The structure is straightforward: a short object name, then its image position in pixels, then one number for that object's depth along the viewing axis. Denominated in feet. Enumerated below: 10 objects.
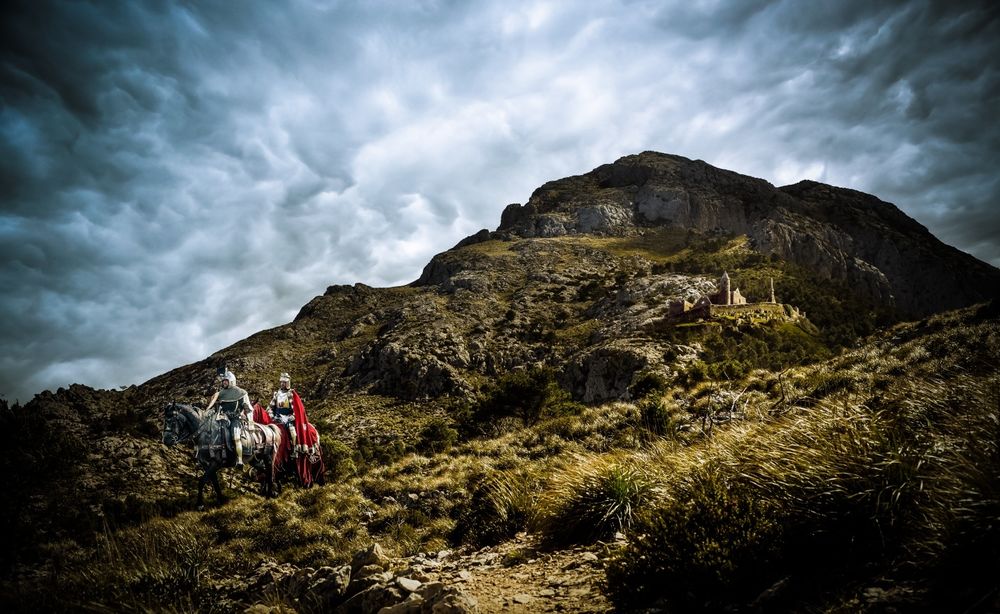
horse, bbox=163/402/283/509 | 39.73
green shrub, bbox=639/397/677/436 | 47.75
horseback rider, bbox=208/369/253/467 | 40.45
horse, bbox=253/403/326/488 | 47.09
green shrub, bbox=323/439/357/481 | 60.54
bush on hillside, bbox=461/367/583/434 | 106.01
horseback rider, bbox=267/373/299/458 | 47.57
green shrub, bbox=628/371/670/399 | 94.47
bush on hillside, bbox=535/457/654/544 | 21.16
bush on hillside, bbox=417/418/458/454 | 89.16
